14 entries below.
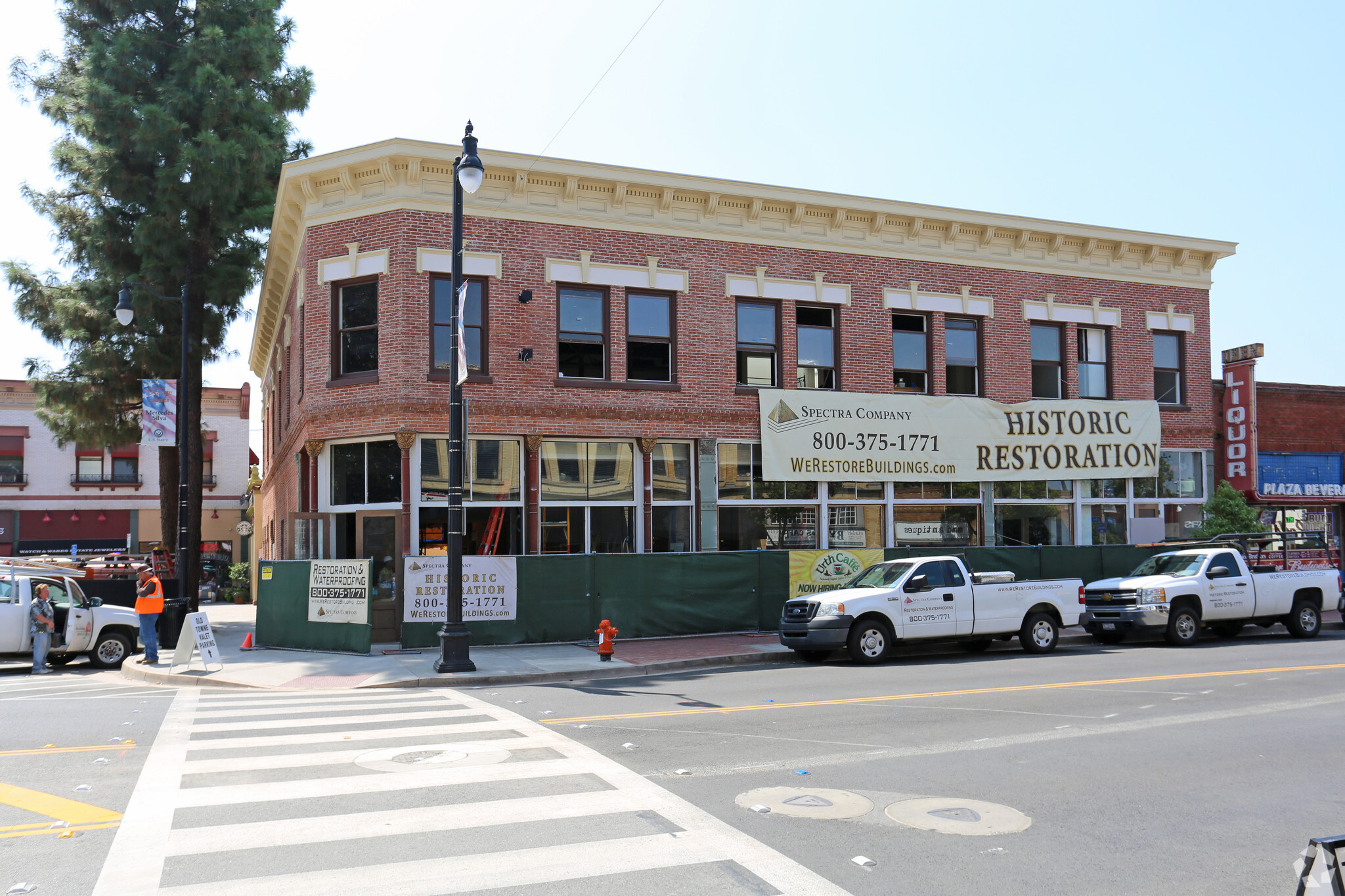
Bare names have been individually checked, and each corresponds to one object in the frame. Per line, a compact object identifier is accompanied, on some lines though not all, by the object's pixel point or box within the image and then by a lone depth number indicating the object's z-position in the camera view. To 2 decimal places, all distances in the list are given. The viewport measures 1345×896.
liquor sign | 25.94
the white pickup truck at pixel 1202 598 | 18.48
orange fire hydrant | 16.11
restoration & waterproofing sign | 17.48
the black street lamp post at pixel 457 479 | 14.78
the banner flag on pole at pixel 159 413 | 21.23
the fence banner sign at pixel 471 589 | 17.64
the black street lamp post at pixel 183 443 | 20.48
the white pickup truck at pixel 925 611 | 16.03
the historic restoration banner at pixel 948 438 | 22.08
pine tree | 24.42
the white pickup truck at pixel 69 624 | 17.36
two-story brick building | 19.42
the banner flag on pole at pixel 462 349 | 15.23
